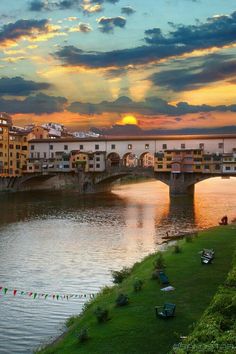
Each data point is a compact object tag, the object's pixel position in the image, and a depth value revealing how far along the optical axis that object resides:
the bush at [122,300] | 17.30
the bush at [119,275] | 23.91
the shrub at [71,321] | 17.98
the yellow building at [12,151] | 94.00
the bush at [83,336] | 14.56
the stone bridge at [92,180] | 83.44
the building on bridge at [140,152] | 83.81
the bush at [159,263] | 22.33
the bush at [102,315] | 15.83
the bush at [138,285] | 18.86
